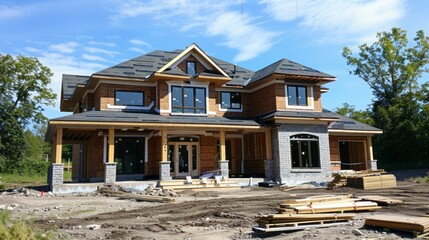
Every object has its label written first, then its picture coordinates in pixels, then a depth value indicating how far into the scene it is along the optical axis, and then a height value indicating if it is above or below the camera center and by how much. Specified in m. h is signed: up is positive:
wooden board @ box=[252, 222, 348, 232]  8.81 -1.43
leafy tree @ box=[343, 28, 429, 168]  32.78 +6.84
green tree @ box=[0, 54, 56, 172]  39.25 +7.21
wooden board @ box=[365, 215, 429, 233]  8.17 -1.29
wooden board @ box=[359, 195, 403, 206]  12.32 -1.17
